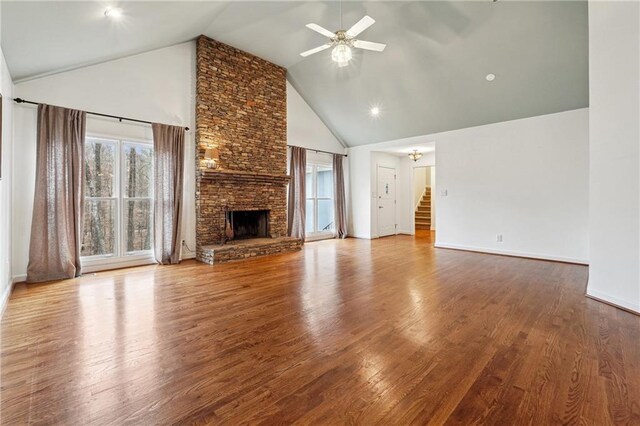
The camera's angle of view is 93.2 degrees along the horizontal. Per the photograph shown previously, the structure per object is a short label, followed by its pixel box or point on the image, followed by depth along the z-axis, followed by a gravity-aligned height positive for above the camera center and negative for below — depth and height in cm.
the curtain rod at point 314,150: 740 +159
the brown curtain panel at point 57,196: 410 +22
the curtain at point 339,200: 860 +27
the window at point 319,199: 817 +29
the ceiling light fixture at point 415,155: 868 +156
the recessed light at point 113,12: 326 +221
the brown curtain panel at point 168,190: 521 +37
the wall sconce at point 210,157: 553 +98
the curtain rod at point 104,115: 398 +150
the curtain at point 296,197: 741 +31
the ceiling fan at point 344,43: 356 +207
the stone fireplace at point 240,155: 567 +116
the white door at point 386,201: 897 +24
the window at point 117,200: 475 +19
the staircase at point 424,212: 1095 -13
